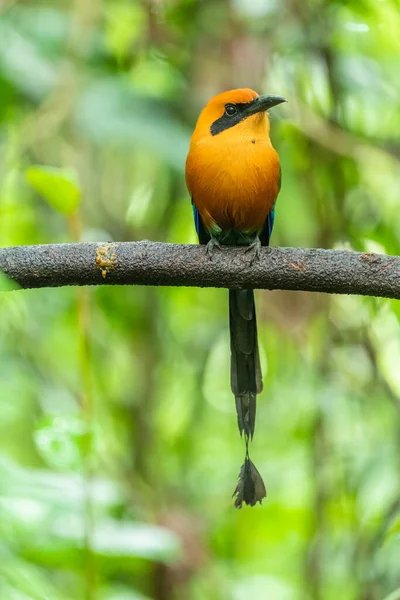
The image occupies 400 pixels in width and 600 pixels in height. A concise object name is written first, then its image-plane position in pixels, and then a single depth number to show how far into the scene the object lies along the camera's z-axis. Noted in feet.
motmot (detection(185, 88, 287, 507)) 17.95
